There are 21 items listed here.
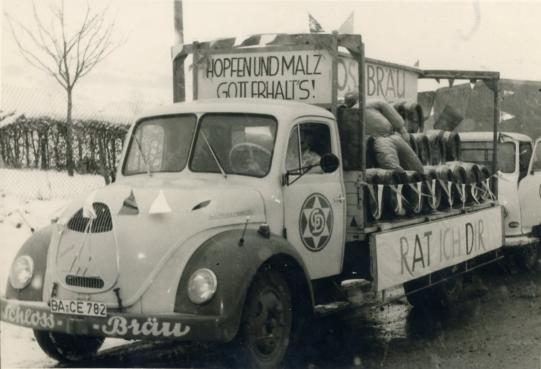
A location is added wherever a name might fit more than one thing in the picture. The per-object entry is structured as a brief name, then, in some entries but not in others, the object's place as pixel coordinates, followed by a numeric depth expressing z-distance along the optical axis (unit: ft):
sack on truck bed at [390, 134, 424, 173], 26.07
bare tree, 26.43
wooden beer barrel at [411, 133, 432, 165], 29.01
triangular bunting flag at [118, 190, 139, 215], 18.19
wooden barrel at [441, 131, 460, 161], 31.19
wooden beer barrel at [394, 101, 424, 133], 29.73
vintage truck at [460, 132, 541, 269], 37.11
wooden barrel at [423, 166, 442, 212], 27.84
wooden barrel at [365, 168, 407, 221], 24.18
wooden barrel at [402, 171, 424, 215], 26.33
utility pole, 24.26
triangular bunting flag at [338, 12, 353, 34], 25.18
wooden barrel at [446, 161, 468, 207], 30.22
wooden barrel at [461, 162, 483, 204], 31.53
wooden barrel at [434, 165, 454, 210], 29.12
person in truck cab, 22.20
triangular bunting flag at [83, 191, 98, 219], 18.21
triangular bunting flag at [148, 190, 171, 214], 18.12
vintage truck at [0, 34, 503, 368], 17.53
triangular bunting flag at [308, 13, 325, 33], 26.12
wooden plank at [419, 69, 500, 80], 32.81
